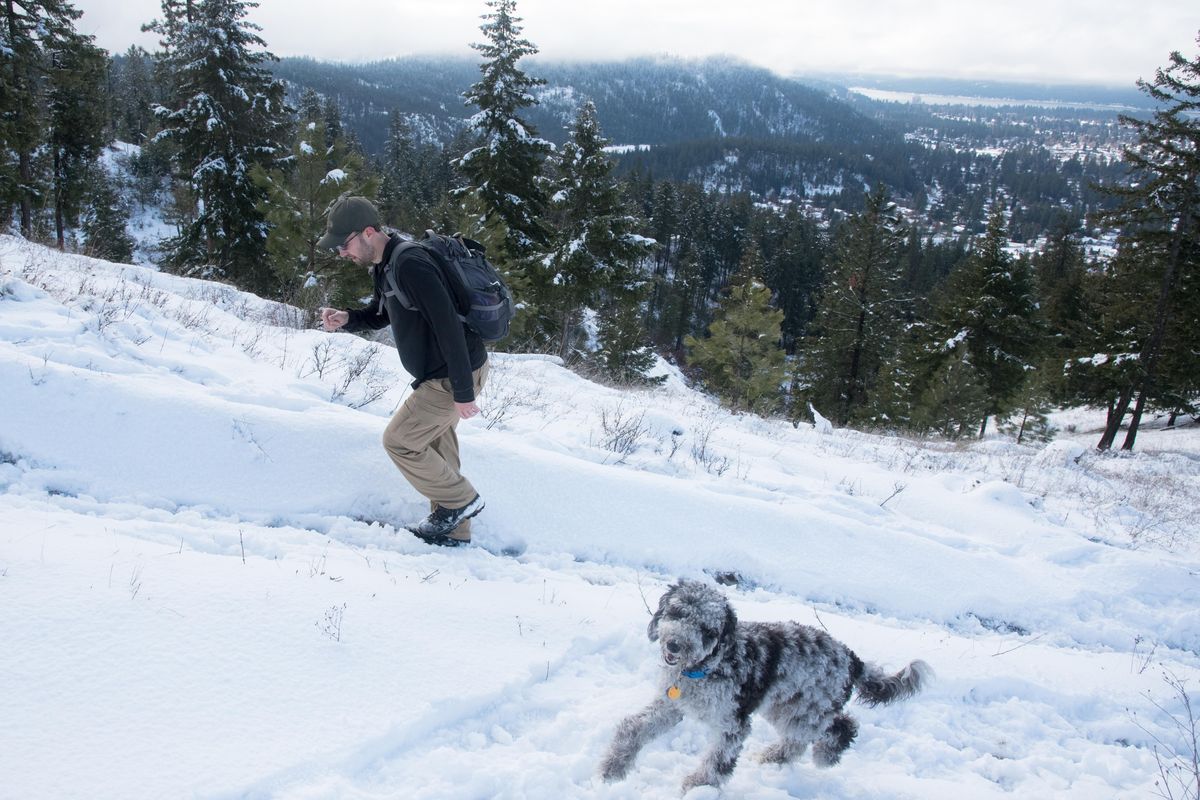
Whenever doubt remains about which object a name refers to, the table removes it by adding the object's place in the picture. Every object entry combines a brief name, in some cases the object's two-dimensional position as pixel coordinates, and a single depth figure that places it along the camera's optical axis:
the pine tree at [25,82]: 19.73
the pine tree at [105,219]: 29.91
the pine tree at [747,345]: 26.16
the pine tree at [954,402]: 22.77
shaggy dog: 2.73
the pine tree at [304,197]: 17.27
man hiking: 3.69
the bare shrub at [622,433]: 6.99
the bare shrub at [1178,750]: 3.31
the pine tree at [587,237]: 21.39
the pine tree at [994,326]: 26.27
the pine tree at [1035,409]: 25.44
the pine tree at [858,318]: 28.42
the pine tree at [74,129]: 25.42
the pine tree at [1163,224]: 17.81
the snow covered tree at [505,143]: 21.50
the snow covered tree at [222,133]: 21.20
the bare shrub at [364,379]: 6.30
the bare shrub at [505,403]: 6.84
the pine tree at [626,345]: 32.47
